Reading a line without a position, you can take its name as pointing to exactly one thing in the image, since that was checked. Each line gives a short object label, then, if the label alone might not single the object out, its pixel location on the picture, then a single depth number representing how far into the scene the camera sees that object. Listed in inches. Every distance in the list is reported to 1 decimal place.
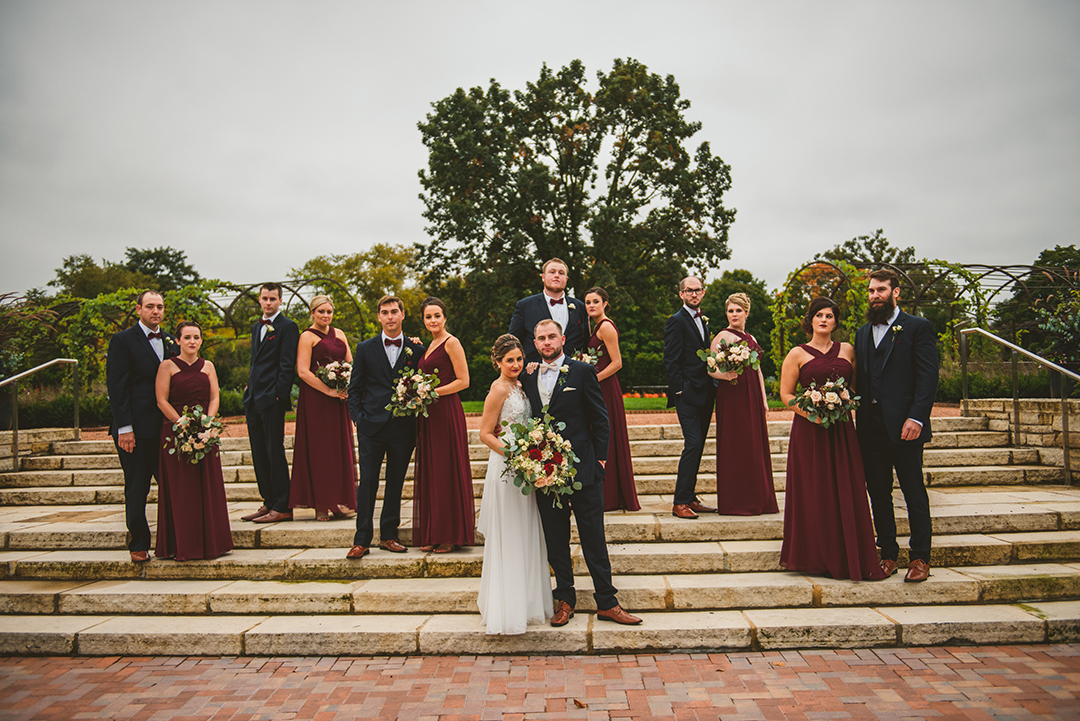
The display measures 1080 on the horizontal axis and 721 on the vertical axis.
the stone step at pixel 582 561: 188.4
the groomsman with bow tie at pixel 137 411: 198.4
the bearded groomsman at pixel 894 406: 168.4
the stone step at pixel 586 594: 170.1
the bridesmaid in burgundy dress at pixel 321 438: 232.4
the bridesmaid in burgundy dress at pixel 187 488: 198.1
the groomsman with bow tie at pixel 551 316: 216.7
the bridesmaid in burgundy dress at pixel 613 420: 223.0
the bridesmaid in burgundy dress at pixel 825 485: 173.3
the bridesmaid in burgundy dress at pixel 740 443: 217.2
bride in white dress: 155.8
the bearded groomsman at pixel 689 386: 217.5
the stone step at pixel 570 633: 154.9
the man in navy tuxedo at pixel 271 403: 231.9
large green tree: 884.6
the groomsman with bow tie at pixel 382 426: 197.9
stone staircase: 157.1
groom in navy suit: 155.4
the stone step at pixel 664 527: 205.5
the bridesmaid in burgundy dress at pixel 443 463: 196.2
